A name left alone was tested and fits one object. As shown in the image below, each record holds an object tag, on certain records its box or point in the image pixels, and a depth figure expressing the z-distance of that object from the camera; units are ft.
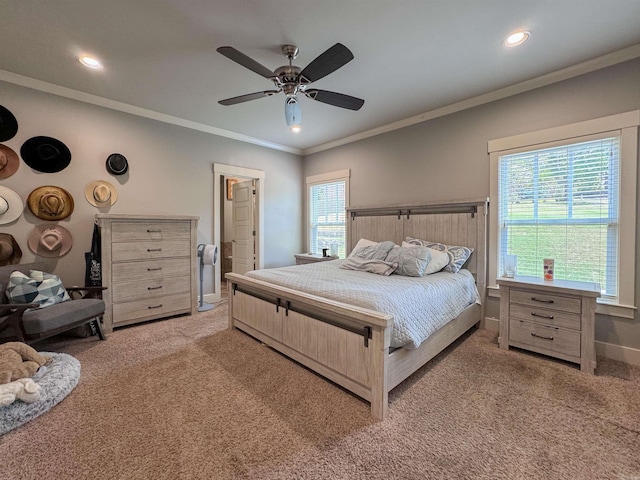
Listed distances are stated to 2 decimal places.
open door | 16.28
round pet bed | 5.25
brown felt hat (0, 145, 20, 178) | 9.14
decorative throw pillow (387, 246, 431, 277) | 9.18
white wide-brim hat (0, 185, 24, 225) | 9.07
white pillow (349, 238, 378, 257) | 12.66
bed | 5.65
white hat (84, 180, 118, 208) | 10.81
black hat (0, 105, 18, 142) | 9.09
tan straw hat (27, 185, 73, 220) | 9.64
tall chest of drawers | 10.09
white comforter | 6.14
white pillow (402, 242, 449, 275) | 9.58
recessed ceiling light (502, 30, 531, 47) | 7.12
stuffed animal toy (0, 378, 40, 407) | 5.24
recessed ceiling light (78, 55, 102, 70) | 8.21
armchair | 7.38
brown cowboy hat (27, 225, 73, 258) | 9.75
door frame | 14.30
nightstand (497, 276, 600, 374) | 7.30
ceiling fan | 6.08
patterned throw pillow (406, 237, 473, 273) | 9.98
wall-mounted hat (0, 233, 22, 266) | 9.12
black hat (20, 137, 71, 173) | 9.57
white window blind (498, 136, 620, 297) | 8.25
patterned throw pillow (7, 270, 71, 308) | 8.10
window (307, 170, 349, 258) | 16.08
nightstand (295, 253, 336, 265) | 15.26
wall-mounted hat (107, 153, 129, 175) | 11.16
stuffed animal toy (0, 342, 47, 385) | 5.83
